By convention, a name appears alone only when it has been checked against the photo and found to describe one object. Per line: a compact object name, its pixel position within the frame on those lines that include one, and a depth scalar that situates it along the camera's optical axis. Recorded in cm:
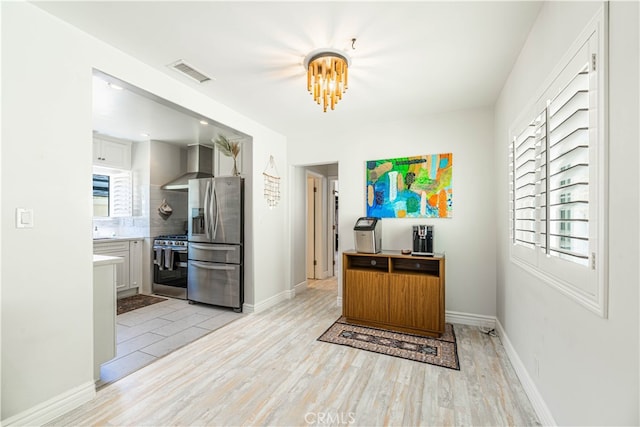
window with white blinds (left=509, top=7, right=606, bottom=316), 111
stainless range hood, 480
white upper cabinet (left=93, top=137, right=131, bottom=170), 436
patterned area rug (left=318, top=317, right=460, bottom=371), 246
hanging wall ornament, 394
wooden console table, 288
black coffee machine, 312
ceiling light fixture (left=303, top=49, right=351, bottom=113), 212
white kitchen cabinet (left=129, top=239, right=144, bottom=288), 441
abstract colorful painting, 336
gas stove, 427
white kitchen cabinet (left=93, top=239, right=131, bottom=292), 405
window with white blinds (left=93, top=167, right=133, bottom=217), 473
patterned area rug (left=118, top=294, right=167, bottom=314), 385
